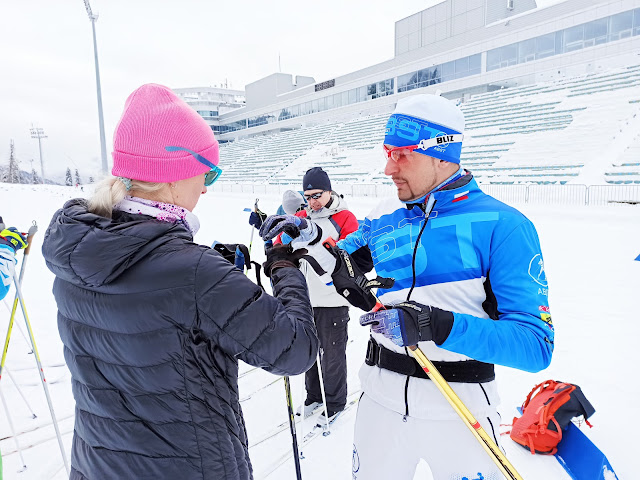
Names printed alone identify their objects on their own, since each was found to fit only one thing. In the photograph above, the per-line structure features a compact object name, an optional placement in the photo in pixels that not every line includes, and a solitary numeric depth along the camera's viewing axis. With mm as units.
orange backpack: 2857
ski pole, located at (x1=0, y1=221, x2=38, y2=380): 2629
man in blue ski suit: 1469
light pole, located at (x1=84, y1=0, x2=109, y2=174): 16531
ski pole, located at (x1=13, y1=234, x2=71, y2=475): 2543
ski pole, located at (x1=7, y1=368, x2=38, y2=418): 3593
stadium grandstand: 17859
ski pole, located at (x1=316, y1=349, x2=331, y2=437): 3161
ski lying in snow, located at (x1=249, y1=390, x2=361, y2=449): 3076
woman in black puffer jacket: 1051
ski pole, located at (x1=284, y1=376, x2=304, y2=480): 2014
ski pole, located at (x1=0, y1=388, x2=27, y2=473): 2803
